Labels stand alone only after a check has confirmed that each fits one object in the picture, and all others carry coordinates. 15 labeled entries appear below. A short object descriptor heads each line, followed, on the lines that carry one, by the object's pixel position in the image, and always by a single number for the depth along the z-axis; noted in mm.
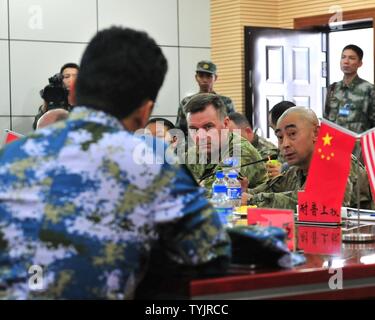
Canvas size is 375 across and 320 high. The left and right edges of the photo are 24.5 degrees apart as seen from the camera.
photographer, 7688
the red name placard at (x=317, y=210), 3351
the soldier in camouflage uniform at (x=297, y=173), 4055
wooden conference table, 2145
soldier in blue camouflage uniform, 1988
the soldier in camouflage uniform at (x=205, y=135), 4715
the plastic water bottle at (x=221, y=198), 3370
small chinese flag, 3234
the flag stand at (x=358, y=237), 2959
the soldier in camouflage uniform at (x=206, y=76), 8422
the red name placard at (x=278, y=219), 2611
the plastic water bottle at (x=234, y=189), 4262
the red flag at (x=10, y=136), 4828
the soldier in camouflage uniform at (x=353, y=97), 8906
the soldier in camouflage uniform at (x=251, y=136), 6641
